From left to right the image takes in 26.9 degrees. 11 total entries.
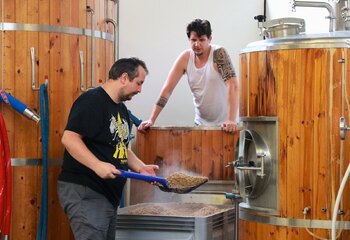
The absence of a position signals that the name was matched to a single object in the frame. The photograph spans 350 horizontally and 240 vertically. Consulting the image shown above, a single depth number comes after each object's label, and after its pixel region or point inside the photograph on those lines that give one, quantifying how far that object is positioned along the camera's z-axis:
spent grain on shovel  4.57
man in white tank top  5.87
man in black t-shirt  4.30
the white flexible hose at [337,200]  4.28
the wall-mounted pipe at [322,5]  4.96
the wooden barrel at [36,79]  5.39
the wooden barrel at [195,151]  5.54
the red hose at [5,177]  5.19
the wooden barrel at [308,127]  4.49
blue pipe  5.35
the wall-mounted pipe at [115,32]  5.97
